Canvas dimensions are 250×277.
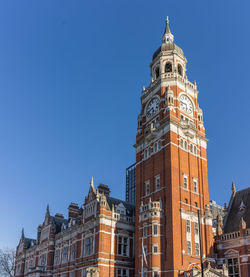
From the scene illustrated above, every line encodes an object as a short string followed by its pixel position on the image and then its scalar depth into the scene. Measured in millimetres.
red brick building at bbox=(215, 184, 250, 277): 49188
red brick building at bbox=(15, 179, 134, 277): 55781
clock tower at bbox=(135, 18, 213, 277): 49531
